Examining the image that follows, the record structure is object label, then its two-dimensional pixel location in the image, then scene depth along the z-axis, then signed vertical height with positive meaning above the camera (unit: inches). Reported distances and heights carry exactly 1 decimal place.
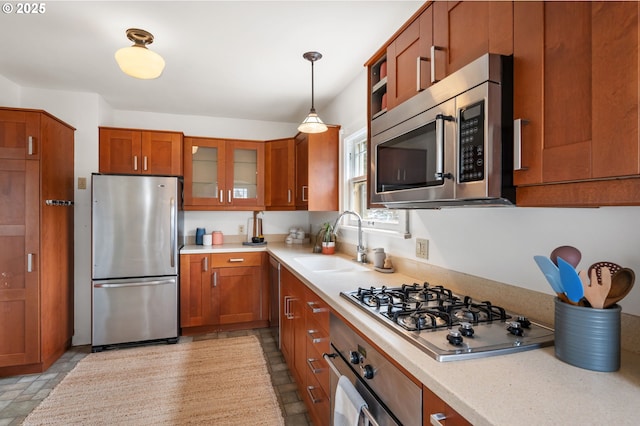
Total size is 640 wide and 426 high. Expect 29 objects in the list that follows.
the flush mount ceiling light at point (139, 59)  78.0 +36.7
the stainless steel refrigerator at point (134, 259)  117.9 -17.3
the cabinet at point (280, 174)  144.2 +16.8
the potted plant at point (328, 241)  121.3 -10.8
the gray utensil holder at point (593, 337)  32.6 -12.5
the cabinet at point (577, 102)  27.0 +10.3
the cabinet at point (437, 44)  40.6 +25.2
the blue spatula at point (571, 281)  33.2 -7.0
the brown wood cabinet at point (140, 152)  128.9 +24.0
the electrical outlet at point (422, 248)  73.9 -8.1
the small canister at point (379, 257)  87.8 -12.0
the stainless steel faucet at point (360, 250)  100.0 -11.8
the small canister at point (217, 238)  151.5 -12.1
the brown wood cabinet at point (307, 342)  65.5 -31.5
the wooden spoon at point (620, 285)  32.6 -7.1
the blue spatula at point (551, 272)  35.6 -6.5
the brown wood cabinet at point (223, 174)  142.9 +16.8
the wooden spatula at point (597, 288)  32.6 -7.6
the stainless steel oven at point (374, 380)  37.2 -22.5
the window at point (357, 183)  102.5 +10.3
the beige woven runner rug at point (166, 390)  80.3 -49.9
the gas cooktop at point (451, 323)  37.5 -15.2
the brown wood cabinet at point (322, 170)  124.3 +16.0
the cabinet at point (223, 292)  131.3 -32.9
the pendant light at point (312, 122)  90.8 +24.6
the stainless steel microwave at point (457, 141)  38.0 +9.7
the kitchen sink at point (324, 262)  103.0 -16.3
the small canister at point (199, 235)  150.6 -10.7
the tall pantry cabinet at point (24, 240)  98.8 -8.7
